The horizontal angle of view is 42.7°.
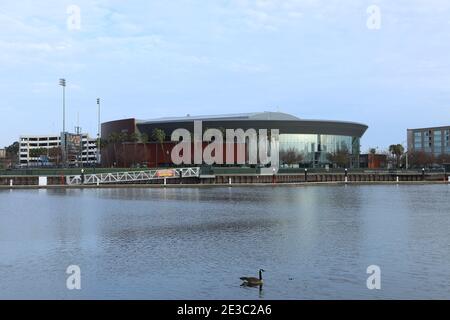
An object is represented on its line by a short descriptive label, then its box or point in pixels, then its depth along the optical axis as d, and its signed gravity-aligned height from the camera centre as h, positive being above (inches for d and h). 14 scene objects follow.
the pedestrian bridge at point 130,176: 3582.7 -56.6
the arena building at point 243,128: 6117.1 +361.2
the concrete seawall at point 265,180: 3607.3 -99.6
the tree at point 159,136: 5999.0 +328.0
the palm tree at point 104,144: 6579.7 +269.0
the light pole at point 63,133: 4382.4 +267.6
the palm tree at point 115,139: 6289.4 +312.2
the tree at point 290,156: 6333.7 +107.6
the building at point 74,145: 6112.2 +263.3
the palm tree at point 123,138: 6285.4 +322.3
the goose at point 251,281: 700.0 -140.1
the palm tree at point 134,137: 6156.5 +324.1
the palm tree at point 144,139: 6161.4 +302.5
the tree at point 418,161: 7834.6 +41.6
